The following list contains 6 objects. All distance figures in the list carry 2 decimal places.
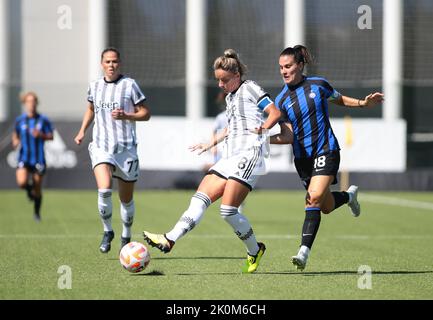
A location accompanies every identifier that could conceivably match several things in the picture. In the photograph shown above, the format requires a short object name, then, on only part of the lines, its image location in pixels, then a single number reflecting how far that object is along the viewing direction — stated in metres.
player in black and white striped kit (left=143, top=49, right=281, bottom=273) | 17.30
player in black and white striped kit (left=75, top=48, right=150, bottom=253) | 20.62
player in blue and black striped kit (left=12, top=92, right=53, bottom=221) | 32.16
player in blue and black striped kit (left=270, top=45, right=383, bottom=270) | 17.62
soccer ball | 17.11
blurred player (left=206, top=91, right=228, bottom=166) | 32.26
